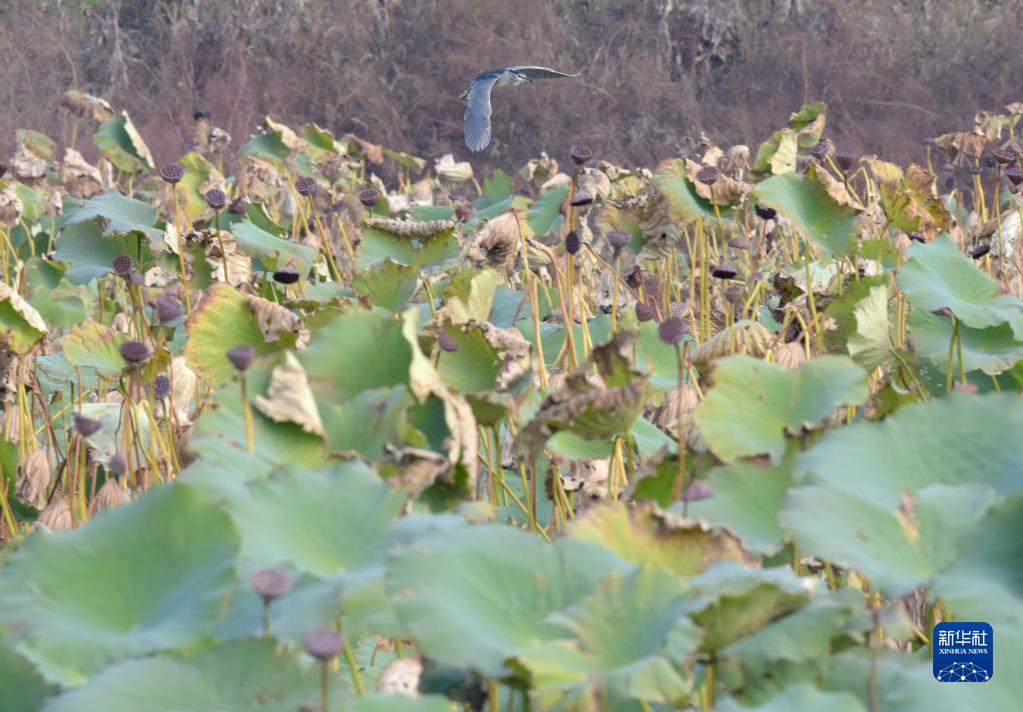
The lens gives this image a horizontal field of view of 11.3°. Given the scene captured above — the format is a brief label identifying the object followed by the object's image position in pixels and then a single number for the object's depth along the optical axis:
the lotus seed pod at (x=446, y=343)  14.53
